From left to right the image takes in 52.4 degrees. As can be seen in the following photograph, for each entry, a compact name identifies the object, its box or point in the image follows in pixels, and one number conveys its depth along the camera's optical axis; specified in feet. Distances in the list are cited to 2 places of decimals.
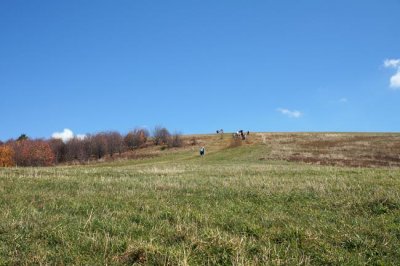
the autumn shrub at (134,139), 403.75
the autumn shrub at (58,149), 414.82
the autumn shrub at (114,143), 389.11
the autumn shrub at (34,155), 374.43
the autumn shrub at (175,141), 331.94
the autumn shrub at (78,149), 394.62
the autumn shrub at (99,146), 389.60
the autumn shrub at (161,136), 372.01
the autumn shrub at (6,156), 368.27
